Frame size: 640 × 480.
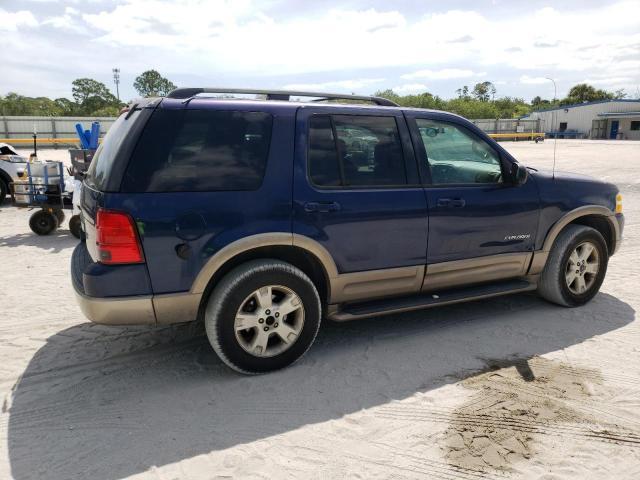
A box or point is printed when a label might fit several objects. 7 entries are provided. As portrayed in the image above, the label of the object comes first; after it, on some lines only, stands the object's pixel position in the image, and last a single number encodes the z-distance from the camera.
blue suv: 3.22
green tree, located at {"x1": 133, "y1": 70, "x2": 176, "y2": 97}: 95.06
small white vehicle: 11.25
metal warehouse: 59.97
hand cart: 8.34
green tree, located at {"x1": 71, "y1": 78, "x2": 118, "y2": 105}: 78.88
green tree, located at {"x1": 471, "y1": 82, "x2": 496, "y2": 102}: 109.12
